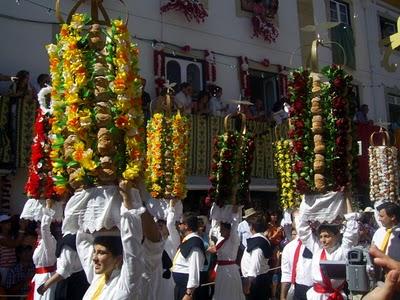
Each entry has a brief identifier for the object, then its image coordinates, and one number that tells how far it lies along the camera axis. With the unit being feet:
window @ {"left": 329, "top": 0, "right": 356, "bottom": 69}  56.90
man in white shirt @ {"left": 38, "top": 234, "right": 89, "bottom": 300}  19.04
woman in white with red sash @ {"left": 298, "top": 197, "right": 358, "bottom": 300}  18.29
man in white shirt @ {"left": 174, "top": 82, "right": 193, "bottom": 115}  41.24
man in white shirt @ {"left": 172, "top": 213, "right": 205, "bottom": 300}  23.08
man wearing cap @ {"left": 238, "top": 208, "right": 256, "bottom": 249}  35.15
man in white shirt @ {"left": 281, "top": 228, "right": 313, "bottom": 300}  20.95
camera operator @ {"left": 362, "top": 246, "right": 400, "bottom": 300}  9.67
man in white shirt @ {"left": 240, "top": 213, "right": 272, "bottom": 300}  26.30
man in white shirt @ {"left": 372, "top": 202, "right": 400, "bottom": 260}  18.09
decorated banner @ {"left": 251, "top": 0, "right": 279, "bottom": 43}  49.88
